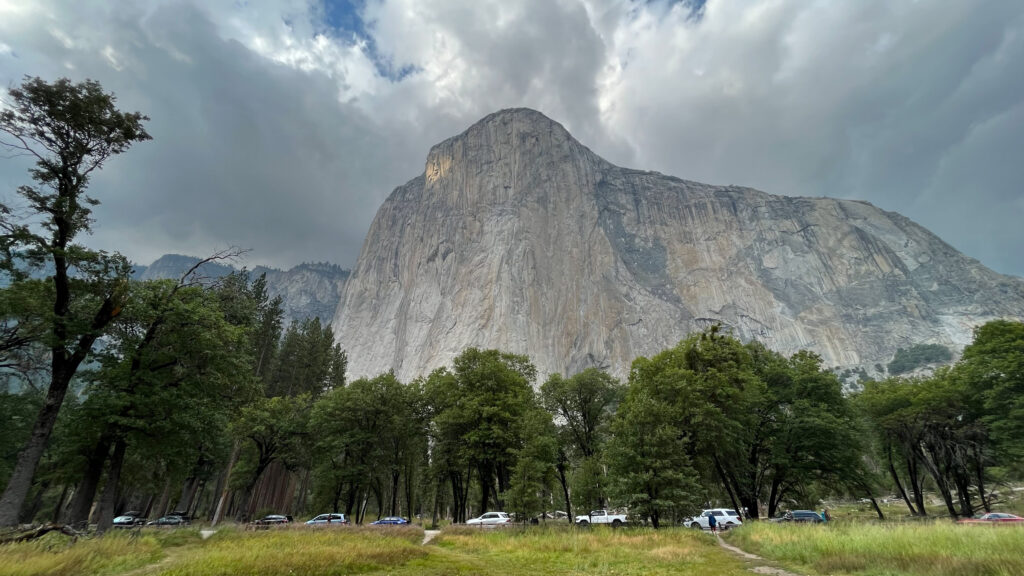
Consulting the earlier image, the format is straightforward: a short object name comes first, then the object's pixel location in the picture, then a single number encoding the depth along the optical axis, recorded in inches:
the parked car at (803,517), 1206.9
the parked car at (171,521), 1300.4
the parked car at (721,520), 1305.4
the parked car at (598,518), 1400.5
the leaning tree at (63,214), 695.1
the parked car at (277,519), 1311.5
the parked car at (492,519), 1207.6
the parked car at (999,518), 898.4
